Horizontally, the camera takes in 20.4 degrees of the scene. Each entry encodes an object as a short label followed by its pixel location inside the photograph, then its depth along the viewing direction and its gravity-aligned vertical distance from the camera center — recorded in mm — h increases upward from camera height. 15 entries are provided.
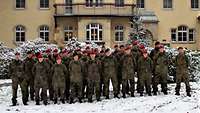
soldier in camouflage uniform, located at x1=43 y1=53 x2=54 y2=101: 21919 -816
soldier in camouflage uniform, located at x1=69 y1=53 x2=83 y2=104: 21672 -732
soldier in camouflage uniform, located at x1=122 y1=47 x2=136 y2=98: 21844 -506
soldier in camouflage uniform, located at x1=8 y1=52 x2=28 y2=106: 21578 -690
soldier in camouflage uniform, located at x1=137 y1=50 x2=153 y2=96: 21781 -505
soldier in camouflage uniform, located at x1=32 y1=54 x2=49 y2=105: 21531 -686
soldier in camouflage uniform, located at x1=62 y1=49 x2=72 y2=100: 22094 -149
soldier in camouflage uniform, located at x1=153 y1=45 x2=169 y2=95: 21688 -466
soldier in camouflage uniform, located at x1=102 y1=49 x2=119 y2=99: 22016 -509
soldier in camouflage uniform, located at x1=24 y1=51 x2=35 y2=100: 21984 -419
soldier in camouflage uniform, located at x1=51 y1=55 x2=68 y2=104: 21641 -767
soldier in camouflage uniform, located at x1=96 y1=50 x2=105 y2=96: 22269 -471
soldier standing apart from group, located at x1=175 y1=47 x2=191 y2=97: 21094 -419
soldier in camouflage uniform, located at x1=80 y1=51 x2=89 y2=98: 22078 -426
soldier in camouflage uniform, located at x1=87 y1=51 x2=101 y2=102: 21781 -697
